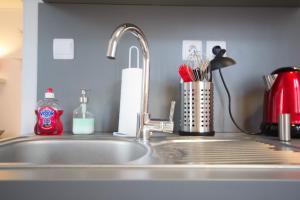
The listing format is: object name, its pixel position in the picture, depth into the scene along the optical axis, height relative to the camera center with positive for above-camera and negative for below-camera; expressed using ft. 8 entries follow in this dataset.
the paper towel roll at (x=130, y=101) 2.43 +0.06
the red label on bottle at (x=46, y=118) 2.48 -0.15
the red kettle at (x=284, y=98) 2.32 +0.11
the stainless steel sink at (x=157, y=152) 1.13 -0.35
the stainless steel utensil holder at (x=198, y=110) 2.39 -0.03
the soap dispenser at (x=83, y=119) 2.54 -0.16
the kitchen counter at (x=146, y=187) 0.88 -0.34
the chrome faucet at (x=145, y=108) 2.13 -0.02
